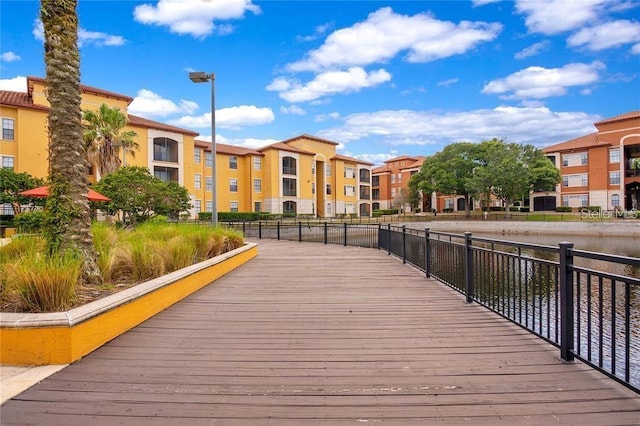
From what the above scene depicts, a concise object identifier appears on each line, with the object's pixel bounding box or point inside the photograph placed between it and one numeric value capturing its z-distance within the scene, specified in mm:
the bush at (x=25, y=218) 16941
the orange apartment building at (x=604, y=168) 49094
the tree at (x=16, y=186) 21328
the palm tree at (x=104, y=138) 28016
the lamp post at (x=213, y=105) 12555
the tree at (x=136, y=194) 20016
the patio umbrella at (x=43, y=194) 14980
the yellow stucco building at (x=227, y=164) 29141
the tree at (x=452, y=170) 54812
